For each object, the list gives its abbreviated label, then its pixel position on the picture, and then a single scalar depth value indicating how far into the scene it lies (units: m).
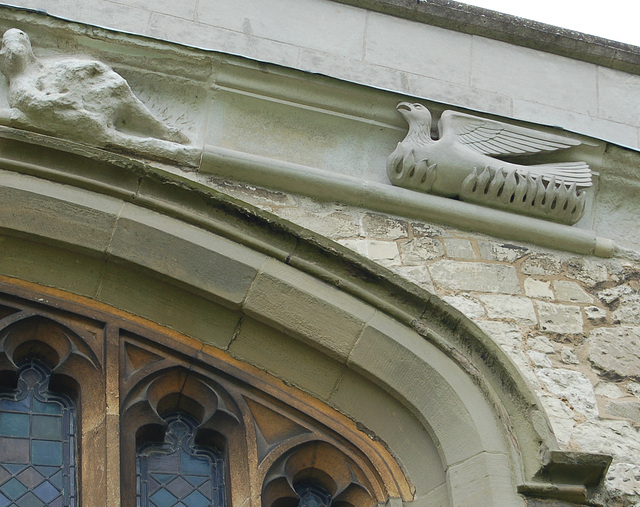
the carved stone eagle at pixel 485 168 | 7.58
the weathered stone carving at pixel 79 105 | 7.01
